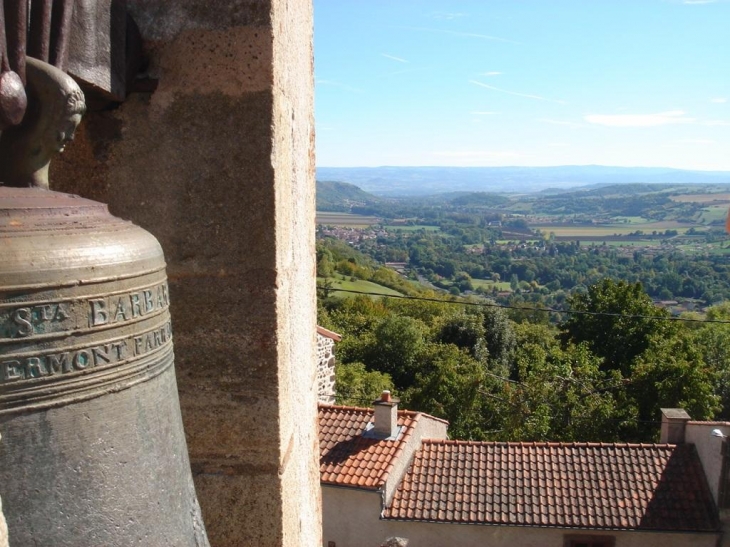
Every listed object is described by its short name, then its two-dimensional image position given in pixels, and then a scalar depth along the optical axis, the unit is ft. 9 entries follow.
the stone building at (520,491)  31.55
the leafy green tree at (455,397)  58.44
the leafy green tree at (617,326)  79.30
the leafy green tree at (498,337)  92.79
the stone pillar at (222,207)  6.30
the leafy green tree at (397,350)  84.33
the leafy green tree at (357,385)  63.16
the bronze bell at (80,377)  3.87
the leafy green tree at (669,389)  57.06
